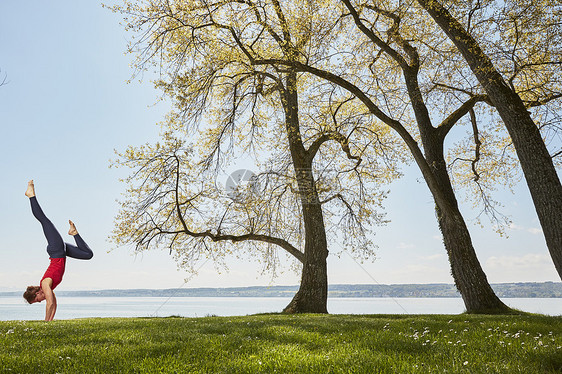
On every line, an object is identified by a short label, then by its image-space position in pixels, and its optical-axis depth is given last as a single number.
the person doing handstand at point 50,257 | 10.23
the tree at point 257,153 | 12.93
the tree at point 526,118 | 8.43
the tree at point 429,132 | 12.06
